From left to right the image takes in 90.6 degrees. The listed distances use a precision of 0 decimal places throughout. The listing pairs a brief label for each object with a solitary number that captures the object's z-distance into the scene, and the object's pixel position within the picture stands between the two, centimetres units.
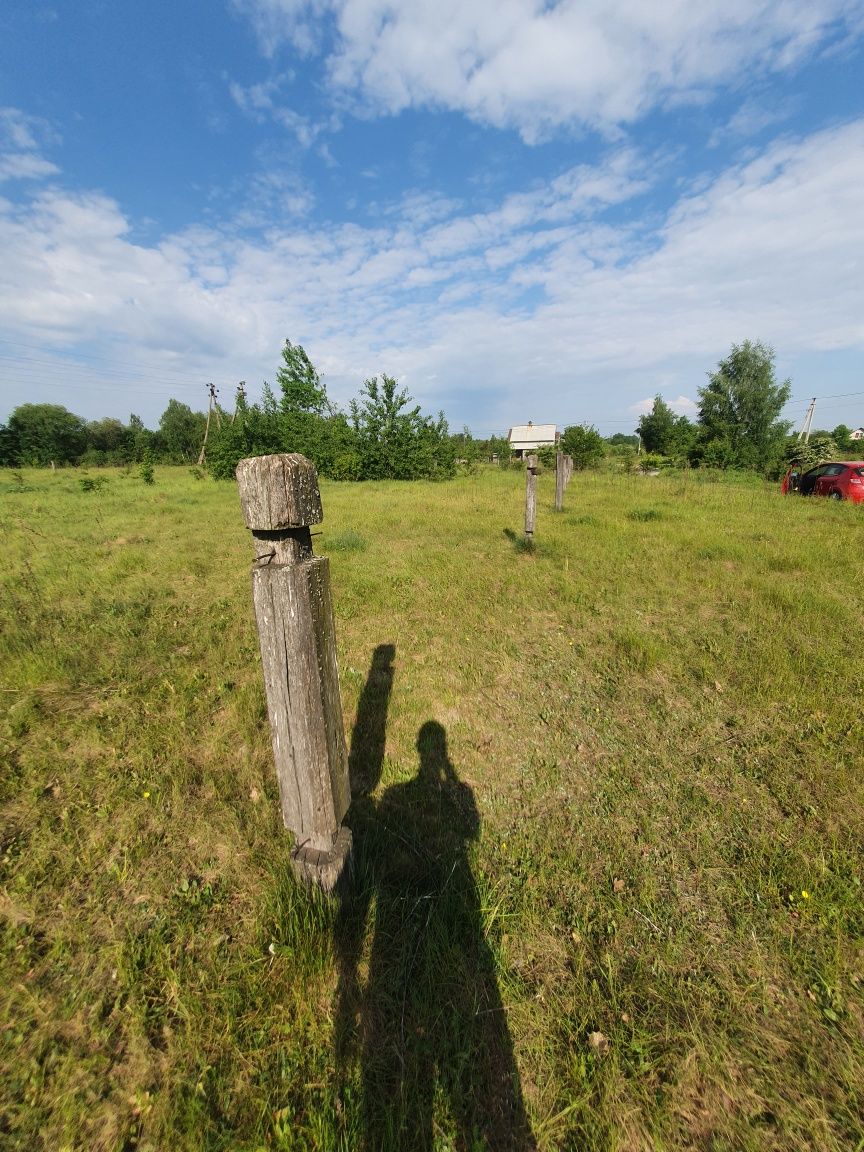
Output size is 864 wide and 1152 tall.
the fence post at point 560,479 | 1100
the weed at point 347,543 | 803
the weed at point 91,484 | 1958
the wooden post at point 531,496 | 750
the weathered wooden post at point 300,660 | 143
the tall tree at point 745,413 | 3041
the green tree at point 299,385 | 2823
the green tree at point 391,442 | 2397
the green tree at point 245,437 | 2262
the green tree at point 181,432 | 5303
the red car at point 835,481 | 1200
